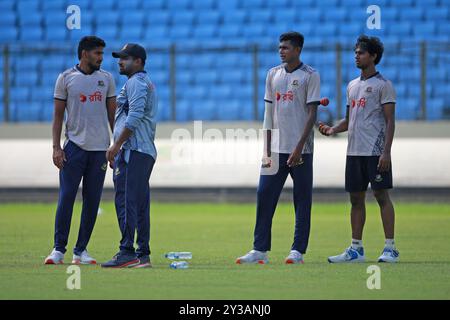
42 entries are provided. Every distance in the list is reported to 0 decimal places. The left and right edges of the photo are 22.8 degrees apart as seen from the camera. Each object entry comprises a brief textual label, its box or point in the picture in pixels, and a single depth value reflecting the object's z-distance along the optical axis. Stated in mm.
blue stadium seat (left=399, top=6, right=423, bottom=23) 25516
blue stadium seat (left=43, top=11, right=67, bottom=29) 27375
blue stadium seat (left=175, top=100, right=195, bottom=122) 22656
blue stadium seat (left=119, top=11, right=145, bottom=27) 27062
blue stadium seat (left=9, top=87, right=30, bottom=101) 23094
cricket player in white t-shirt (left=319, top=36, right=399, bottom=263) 10703
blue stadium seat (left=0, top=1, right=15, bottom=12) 27422
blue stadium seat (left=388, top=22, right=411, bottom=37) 25375
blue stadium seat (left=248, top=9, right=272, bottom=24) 26250
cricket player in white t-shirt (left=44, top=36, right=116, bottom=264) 10578
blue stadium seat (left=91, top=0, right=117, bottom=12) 27422
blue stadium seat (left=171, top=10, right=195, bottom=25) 26719
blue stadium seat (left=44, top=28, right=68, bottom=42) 27156
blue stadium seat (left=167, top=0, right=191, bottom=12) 27031
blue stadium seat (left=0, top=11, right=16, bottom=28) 27156
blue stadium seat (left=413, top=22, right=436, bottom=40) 25219
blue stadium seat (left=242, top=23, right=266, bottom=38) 26078
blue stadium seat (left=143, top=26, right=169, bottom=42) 26641
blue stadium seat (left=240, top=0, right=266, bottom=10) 26531
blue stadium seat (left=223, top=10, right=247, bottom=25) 26422
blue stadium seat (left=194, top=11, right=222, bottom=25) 26547
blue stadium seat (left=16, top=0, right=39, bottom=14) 27469
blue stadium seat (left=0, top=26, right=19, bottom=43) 27156
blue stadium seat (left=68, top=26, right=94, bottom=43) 26844
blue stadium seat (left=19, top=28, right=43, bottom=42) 27203
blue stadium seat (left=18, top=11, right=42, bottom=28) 27297
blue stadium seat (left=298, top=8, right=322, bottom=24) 26000
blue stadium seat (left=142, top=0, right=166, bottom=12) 27234
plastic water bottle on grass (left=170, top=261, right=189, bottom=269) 10086
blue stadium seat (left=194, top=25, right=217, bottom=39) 26391
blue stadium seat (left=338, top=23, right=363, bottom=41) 25422
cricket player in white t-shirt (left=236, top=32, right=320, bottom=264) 10586
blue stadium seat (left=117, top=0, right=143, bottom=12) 27375
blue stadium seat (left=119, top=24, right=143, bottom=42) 26641
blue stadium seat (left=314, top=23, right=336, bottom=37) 25688
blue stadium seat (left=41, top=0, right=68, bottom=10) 27516
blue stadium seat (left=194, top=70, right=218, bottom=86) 23469
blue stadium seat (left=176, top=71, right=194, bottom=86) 23234
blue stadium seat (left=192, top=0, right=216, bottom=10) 26828
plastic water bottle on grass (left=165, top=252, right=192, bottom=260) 11034
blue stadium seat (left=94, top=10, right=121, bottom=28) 27094
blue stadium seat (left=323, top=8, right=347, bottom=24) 25875
